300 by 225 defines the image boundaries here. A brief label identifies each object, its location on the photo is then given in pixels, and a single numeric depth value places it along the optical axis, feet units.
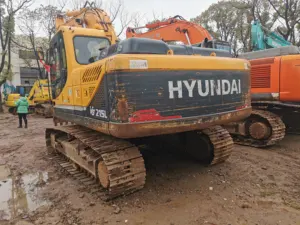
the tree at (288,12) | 64.49
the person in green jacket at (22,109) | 36.45
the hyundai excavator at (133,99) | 9.58
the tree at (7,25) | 61.67
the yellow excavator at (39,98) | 52.85
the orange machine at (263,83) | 18.74
